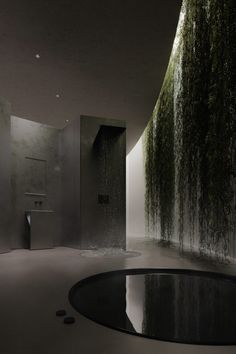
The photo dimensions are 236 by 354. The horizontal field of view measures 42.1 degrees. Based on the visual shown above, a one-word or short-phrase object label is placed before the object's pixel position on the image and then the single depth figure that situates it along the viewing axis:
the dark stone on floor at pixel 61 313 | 2.10
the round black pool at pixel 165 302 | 2.07
